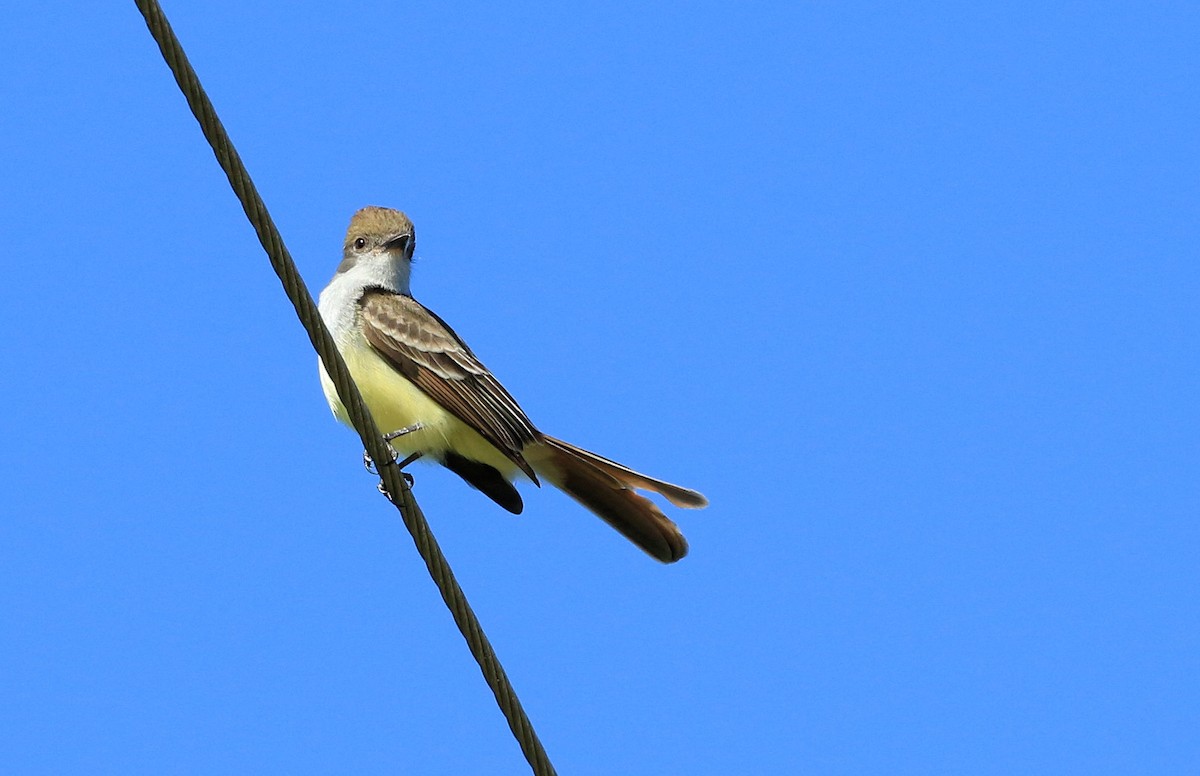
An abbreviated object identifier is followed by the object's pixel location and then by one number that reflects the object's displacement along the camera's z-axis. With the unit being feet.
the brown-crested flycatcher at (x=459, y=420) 48.08
